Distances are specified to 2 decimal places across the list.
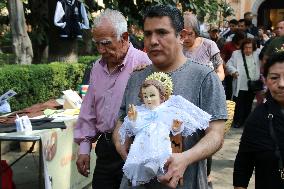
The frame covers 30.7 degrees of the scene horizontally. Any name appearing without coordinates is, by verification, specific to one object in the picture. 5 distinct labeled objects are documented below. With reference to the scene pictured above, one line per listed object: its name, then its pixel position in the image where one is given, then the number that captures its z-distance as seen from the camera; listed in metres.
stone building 31.92
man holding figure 2.38
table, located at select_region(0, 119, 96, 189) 4.55
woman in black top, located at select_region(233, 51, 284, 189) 2.75
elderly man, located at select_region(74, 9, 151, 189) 3.42
